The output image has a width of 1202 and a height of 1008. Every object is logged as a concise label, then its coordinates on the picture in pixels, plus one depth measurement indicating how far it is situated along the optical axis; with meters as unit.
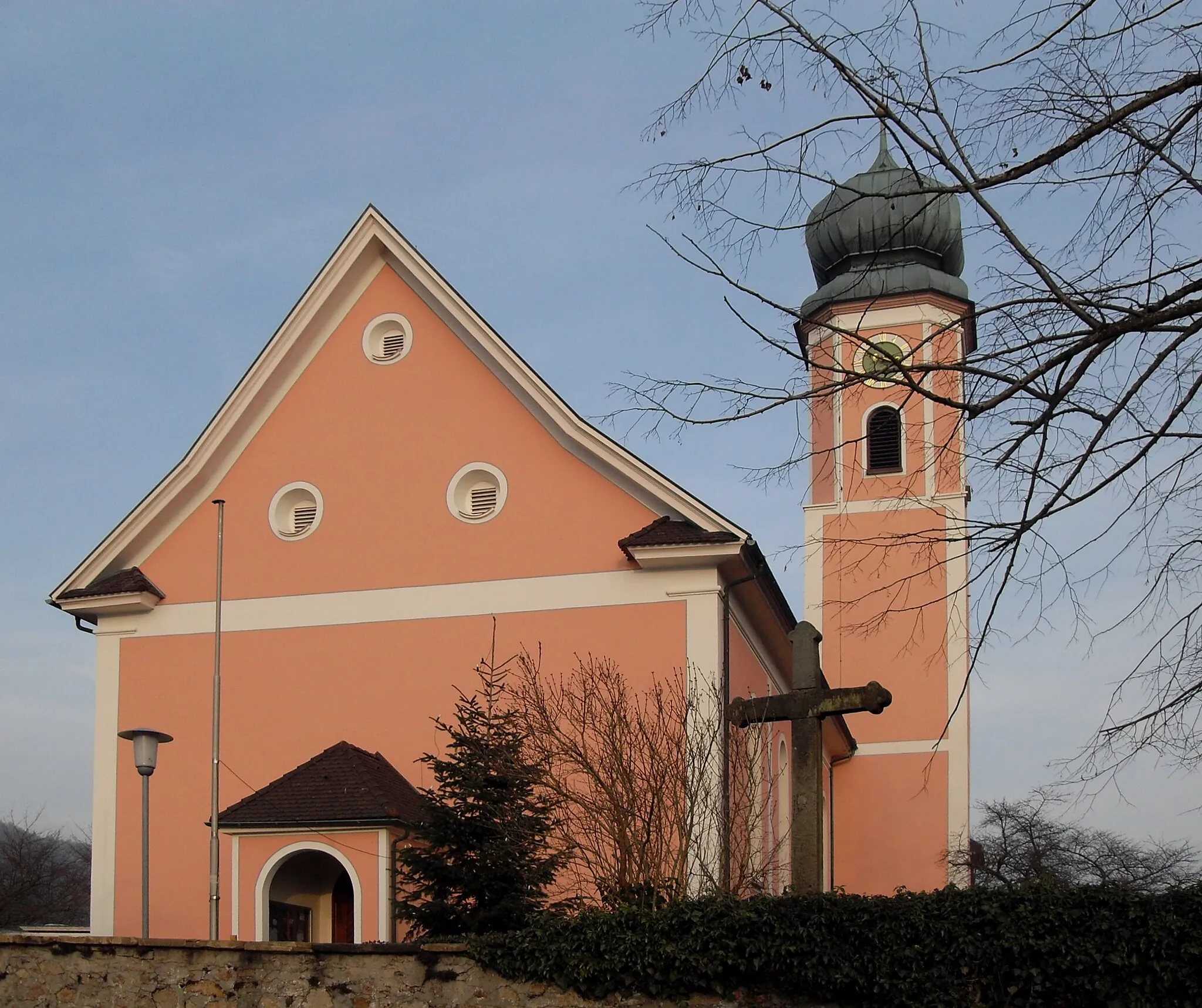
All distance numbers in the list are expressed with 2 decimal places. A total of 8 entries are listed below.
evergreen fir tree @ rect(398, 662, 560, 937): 14.23
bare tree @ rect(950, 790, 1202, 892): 32.78
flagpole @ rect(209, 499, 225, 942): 17.12
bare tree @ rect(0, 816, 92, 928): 46.97
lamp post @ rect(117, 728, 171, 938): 16.59
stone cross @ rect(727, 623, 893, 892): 12.58
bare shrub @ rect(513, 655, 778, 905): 14.75
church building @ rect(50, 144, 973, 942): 18.48
